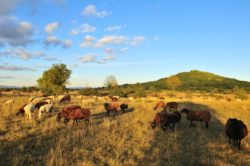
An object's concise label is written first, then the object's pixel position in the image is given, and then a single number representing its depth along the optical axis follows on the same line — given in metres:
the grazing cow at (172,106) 24.69
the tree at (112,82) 66.81
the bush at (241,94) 48.19
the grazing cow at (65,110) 15.50
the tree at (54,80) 46.91
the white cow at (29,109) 16.77
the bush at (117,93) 53.38
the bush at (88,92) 53.75
